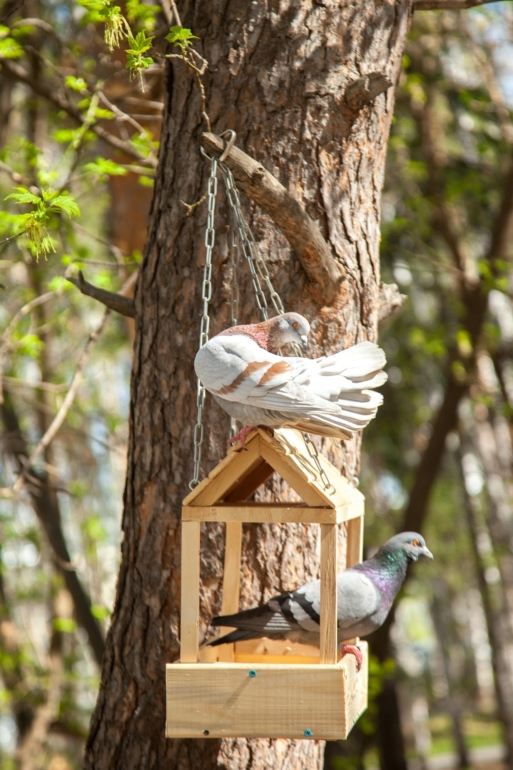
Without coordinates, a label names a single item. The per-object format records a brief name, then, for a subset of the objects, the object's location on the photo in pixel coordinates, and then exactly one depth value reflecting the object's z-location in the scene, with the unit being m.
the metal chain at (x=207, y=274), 4.24
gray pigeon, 4.41
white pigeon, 3.76
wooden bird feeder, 3.97
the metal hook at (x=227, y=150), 4.23
